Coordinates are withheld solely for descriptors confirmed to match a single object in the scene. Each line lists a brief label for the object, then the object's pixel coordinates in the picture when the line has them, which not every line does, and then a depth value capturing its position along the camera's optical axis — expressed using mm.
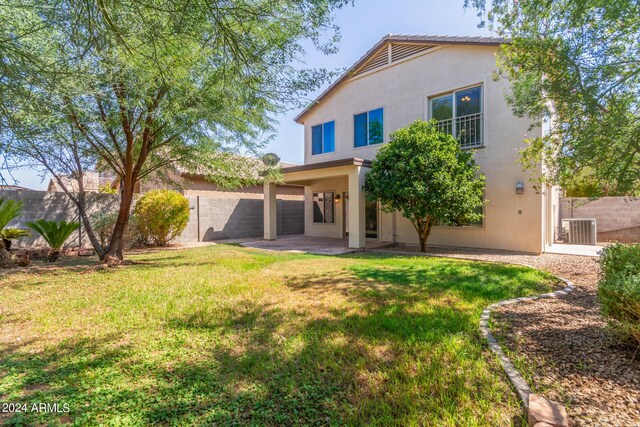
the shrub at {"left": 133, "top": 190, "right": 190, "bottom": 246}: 12406
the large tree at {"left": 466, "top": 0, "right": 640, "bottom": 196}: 5664
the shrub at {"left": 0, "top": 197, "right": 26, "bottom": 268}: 7961
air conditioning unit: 13086
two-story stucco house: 11141
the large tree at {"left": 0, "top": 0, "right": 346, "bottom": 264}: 4746
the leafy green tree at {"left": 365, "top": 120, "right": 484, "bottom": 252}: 10359
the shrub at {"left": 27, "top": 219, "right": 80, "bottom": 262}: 8945
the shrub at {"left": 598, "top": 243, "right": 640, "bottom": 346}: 3189
